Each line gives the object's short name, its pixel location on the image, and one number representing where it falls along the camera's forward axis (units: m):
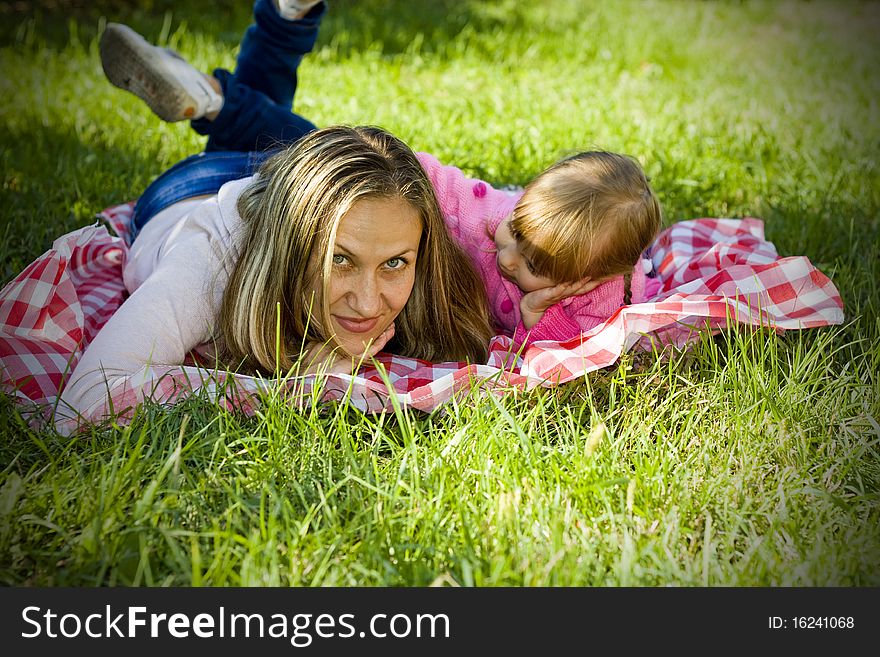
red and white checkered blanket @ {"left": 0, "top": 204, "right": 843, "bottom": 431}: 2.23
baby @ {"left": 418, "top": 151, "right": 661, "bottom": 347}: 2.59
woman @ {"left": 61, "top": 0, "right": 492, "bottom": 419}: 2.30
